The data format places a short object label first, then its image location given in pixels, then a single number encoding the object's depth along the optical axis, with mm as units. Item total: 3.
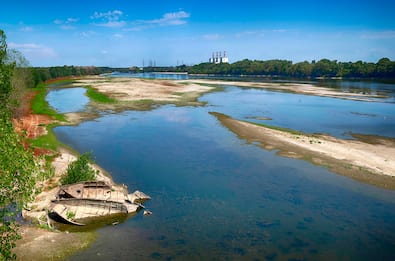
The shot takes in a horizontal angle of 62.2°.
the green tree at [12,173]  11945
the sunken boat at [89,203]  21548
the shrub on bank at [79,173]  25116
